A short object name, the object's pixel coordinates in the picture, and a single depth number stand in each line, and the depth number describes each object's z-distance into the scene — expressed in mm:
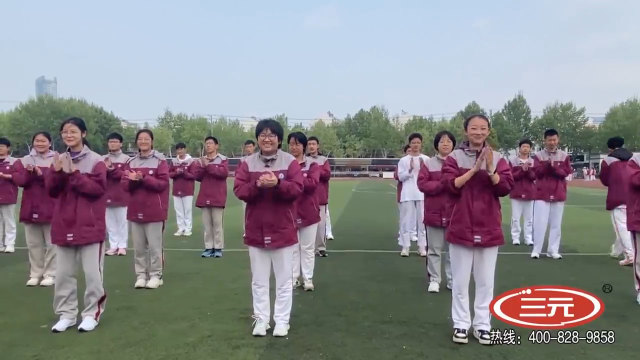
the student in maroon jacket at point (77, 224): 5156
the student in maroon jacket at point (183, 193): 12341
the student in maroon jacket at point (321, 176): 8406
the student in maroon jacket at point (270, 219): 4992
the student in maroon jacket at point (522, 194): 10023
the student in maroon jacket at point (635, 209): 5977
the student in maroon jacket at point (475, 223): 4723
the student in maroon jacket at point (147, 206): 6988
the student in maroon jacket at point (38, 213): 7129
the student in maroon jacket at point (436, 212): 6738
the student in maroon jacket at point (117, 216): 9453
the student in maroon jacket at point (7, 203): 9297
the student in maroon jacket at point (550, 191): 8655
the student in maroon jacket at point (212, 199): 9328
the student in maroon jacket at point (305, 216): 6723
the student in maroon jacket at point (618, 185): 7895
